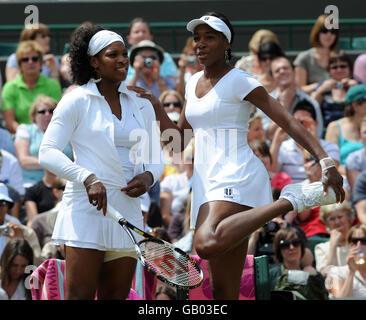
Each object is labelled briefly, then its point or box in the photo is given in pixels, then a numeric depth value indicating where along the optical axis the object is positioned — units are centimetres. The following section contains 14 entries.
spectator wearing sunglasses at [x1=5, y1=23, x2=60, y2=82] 2080
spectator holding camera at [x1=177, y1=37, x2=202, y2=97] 2031
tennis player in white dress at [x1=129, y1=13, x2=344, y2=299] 983
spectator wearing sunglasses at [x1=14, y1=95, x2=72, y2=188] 1805
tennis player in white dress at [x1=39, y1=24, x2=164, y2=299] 958
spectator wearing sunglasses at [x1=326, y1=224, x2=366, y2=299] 1404
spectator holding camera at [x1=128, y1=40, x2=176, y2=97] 1944
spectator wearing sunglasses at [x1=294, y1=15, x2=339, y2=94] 2066
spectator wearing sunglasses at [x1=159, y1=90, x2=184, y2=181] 1812
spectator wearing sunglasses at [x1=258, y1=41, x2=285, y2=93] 1977
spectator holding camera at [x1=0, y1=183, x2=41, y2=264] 1494
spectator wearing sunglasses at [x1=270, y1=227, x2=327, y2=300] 1341
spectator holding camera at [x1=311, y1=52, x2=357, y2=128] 1989
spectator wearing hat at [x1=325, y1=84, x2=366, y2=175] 1841
